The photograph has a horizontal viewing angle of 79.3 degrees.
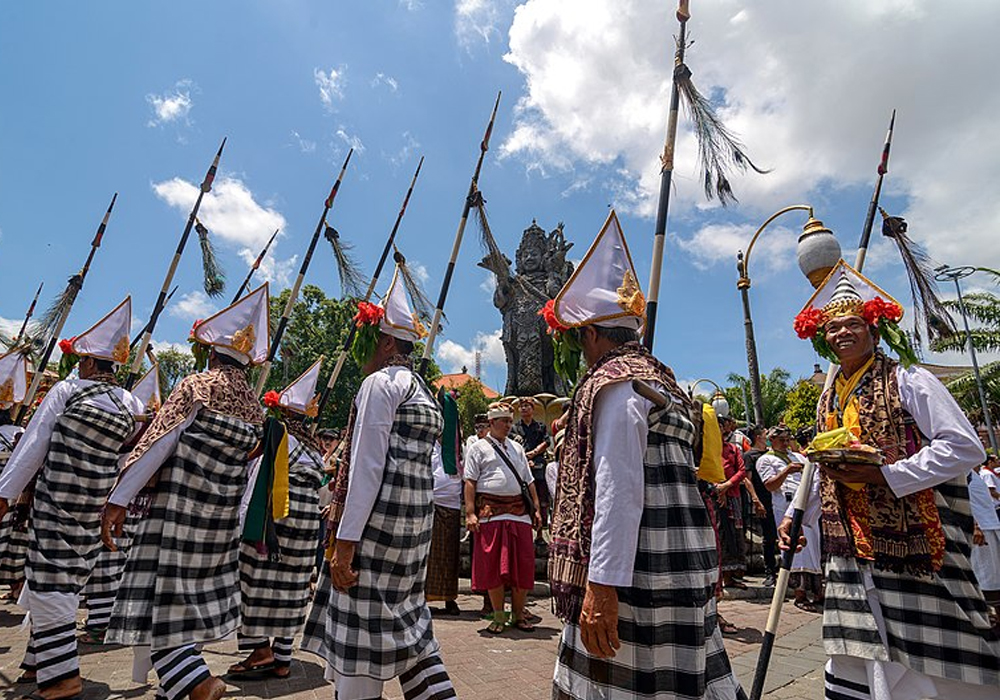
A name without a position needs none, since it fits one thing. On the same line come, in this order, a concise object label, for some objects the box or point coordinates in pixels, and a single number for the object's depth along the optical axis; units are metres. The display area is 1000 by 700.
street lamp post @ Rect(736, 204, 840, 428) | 4.00
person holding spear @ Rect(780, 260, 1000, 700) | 2.56
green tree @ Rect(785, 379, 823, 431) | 34.67
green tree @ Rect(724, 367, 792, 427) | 38.06
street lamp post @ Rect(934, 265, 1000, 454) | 15.69
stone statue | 18.12
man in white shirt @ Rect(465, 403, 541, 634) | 6.08
